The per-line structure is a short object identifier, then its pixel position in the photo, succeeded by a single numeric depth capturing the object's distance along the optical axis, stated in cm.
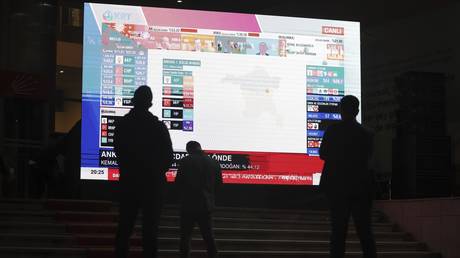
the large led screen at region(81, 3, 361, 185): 1041
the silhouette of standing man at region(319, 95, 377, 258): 572
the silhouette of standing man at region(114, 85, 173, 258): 561
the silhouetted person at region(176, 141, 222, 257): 767
